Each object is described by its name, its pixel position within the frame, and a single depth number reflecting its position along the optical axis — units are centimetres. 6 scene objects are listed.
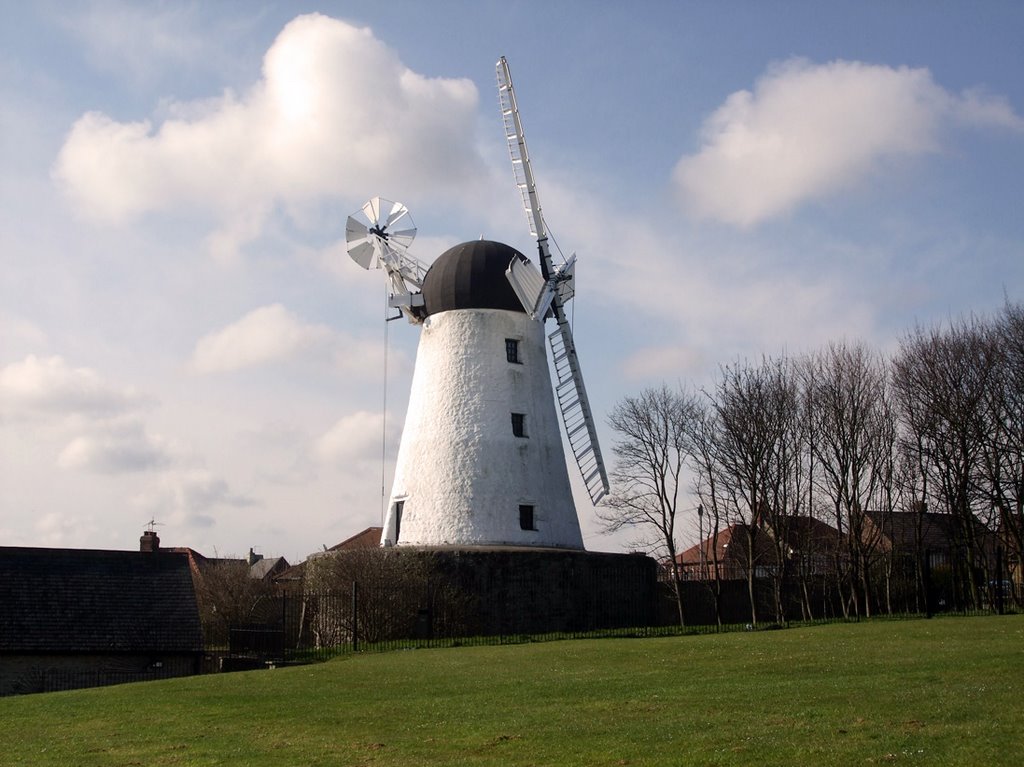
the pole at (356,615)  2687
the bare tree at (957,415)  3065
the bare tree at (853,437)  3366
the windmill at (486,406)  2945
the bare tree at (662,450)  3756
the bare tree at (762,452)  3409
